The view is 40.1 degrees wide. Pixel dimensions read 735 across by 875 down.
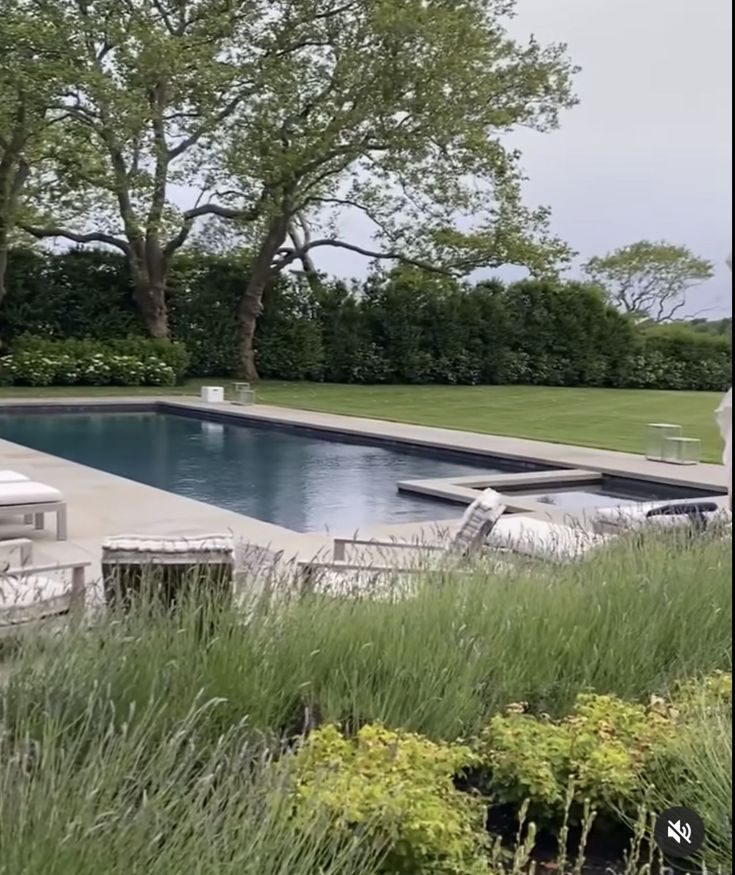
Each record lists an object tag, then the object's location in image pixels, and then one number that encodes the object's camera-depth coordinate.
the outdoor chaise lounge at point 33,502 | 6.95
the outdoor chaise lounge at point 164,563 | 3.87
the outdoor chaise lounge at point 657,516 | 5.56
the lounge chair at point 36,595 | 3.78
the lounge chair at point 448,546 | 4.35
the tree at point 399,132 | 20.66
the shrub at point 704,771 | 2.33
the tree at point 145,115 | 19.05
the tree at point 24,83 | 18.19
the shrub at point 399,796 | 2.17
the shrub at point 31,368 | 20.42
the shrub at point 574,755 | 2.55
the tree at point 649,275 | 44.28
